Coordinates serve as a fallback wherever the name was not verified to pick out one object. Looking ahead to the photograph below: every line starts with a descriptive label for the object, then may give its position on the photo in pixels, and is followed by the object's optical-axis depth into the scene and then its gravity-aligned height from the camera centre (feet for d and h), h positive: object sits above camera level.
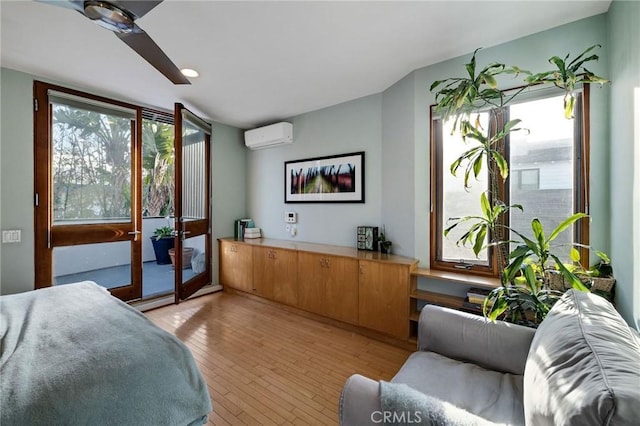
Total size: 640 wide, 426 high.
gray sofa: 2.28 -2.10
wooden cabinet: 8.25 -2.51
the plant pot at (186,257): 10.96 -1.88
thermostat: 12.69 -0.30
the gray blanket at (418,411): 2.91 -2.22
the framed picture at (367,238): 9.94 -1.02
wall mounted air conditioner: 12.41 +3.55
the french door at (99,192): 8.95 +0.72
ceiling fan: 4.19 +3.22
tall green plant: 4.93 -0.49
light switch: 8.21 -0.71
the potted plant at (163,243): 15.53 -1.84
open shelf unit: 7.07 -2.48
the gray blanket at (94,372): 3.09 -2.04
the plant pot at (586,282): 5.38 -1.52
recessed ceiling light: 8.22 +4.27
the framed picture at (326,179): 10.68 +1.31
